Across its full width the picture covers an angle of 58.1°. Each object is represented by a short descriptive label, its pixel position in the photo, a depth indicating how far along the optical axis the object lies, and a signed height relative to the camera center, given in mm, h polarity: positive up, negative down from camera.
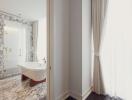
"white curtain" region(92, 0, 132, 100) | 2543 -41
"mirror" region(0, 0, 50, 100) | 3344 +10
